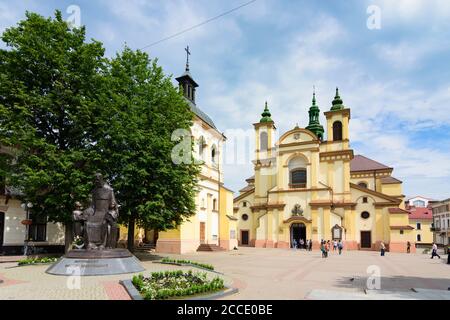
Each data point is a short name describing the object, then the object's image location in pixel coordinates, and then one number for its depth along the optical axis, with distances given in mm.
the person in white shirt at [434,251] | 29816
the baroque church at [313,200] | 43000
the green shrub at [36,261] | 16344
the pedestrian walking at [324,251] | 29017
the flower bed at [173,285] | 9827
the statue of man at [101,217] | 14734
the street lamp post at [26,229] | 22250
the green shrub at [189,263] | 16867
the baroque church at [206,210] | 30409
